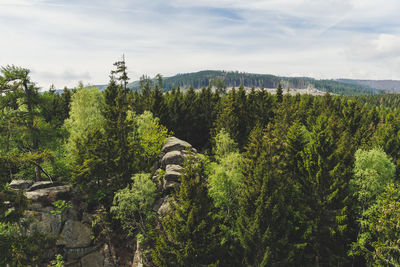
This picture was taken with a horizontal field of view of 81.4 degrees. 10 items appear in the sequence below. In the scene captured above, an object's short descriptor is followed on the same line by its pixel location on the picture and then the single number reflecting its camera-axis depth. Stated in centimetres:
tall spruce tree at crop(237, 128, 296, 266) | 2639
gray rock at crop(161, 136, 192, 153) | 4150
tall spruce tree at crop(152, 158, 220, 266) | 2272
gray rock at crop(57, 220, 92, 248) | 3238
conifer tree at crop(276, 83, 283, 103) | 6984
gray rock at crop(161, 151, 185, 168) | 3747
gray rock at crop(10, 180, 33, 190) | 3284
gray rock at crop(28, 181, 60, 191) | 3297
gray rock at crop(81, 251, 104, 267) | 3253
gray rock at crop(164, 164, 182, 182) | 3416
